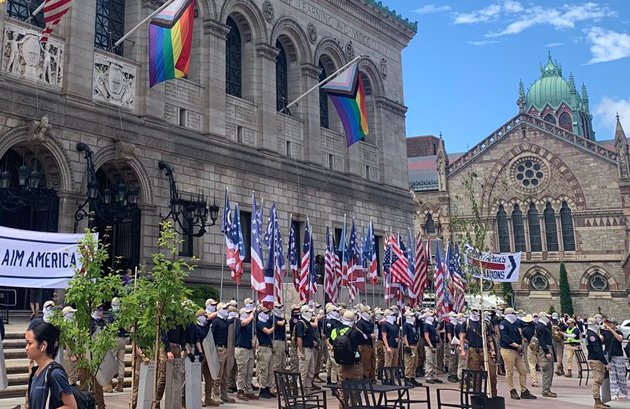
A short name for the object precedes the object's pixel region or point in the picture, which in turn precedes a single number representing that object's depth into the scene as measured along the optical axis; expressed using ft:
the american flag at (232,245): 59.72
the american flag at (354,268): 79.66
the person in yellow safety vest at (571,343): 74.28
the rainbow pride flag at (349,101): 84.38
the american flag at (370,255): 84.45
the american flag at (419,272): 80.38
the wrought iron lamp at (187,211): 75.61
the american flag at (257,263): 59.06
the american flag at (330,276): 76.07
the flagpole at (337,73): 86.43
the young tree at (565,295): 189.37
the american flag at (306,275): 69.56
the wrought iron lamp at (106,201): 65.98
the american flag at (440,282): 80.94
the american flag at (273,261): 60.90
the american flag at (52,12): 56.24
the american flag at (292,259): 69.67
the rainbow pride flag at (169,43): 64.69
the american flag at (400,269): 78.33
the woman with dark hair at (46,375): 15.83
